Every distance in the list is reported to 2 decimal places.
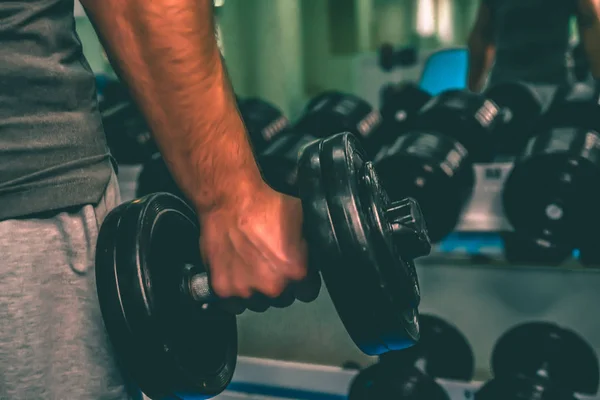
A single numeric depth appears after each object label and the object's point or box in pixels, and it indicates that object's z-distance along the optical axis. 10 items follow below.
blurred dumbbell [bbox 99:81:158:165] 1.51
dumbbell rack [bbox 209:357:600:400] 1.27
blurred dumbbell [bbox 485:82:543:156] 1.54
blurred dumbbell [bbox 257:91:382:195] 1.55
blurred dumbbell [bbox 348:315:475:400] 1.11
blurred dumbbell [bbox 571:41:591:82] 1.94
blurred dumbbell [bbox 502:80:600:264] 1.10
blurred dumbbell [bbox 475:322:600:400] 1.20
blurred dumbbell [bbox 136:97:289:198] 1.33
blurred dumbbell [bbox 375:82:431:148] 1.68
